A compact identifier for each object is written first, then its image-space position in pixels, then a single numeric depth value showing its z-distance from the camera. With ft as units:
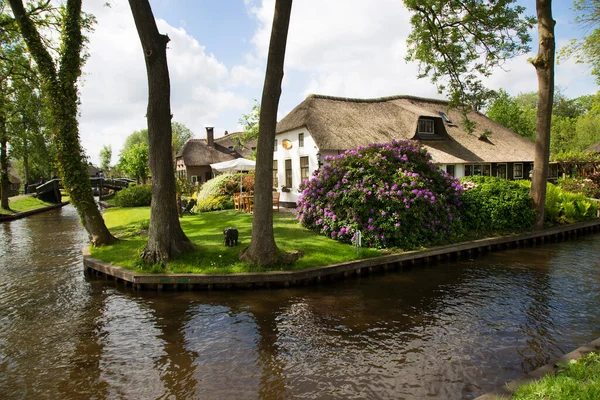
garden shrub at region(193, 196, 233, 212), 70.18
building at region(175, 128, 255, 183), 148.36
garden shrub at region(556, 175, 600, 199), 70.08
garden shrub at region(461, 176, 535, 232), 45.57
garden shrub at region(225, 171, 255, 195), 73.61
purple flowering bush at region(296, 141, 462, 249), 38.11
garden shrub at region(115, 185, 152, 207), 91.35
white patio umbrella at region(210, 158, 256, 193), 63.16
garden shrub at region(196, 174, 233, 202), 74.43
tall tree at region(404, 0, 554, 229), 44.70
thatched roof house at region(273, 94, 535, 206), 69.31
